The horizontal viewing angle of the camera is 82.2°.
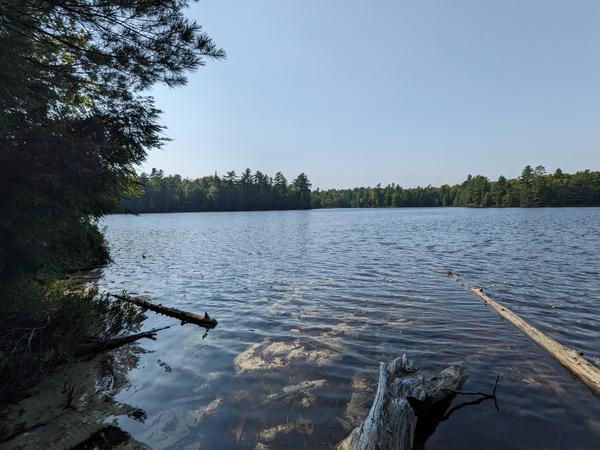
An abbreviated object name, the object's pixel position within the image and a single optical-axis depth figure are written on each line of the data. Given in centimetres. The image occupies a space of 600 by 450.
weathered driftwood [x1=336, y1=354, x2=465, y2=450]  479
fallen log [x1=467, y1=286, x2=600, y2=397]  718
